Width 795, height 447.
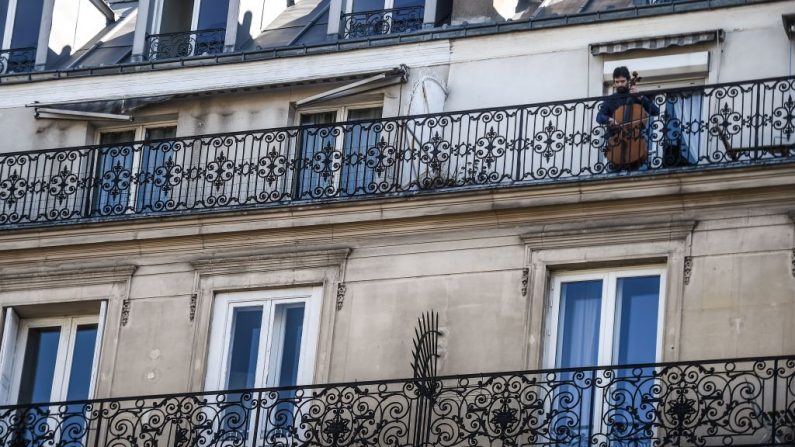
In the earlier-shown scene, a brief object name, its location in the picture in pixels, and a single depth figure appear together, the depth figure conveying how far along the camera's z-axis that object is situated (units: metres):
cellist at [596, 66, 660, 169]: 25.78
